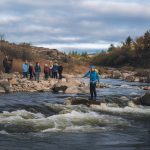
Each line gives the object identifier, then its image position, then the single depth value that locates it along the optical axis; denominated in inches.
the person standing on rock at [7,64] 1073.1
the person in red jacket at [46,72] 1094.3
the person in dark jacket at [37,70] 1011.4
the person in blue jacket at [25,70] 1017.7
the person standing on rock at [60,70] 1110.4
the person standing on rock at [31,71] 1022.0
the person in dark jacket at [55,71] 1111.6
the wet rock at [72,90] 878.6
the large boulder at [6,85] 864.5
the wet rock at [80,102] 643.3
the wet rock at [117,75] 1727.3
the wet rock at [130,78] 1530.8
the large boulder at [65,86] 889.7
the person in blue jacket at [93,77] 671.6
